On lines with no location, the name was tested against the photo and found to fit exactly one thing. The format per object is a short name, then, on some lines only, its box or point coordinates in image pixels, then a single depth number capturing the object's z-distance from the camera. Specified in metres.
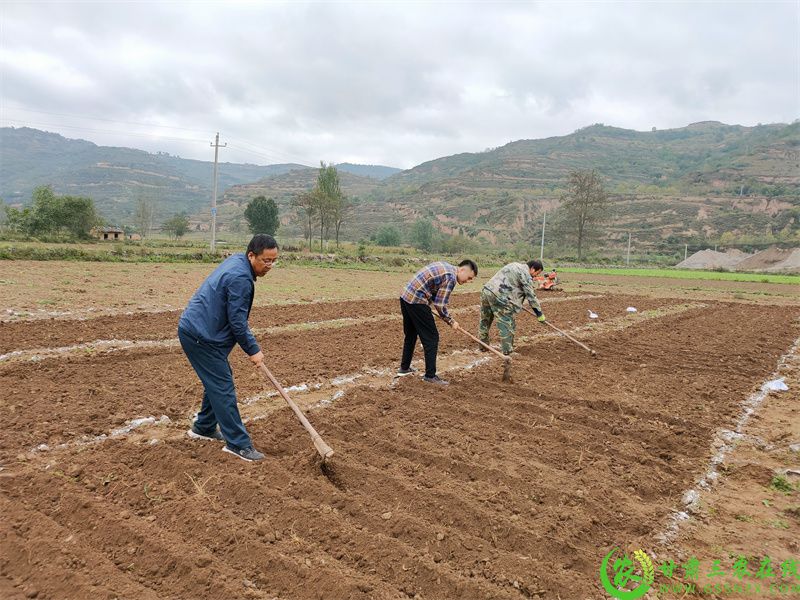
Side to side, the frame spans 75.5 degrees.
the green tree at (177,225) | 64.44
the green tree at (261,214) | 57.25
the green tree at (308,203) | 53.41
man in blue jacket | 4.18
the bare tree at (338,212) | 54.06
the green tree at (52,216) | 39.97
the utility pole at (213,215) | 31.22
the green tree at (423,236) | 64.94
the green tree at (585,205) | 58.72
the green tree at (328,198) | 53.22
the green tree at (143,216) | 65.17
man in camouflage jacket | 8.21
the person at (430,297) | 6.79
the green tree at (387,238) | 63.84
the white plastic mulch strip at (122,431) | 4.42
